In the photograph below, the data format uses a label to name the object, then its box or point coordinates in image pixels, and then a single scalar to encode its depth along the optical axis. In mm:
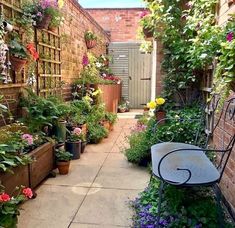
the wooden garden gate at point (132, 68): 8164
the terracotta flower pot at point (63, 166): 3025
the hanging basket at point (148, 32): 3869
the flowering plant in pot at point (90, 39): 5566
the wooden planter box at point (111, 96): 5587
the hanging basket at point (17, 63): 2623
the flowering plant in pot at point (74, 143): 3549
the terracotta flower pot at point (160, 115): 3420
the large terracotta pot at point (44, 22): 3137
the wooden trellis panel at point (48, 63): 3428
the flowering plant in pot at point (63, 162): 3027
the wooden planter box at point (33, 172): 2100
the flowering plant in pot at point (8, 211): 1687
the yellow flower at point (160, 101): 3266
